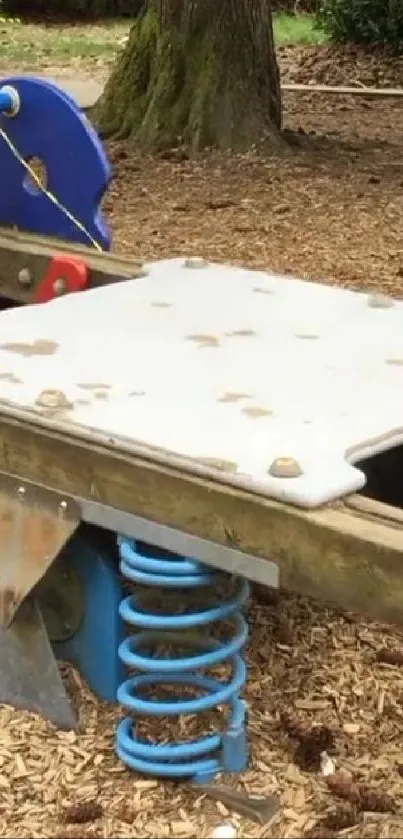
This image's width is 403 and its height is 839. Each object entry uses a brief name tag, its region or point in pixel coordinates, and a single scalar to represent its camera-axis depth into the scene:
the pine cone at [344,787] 2.28
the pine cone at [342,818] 2.21
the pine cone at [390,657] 2.76
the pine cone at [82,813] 2.23
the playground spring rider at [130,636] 2.32
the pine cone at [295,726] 2.47
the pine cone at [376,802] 2.26
